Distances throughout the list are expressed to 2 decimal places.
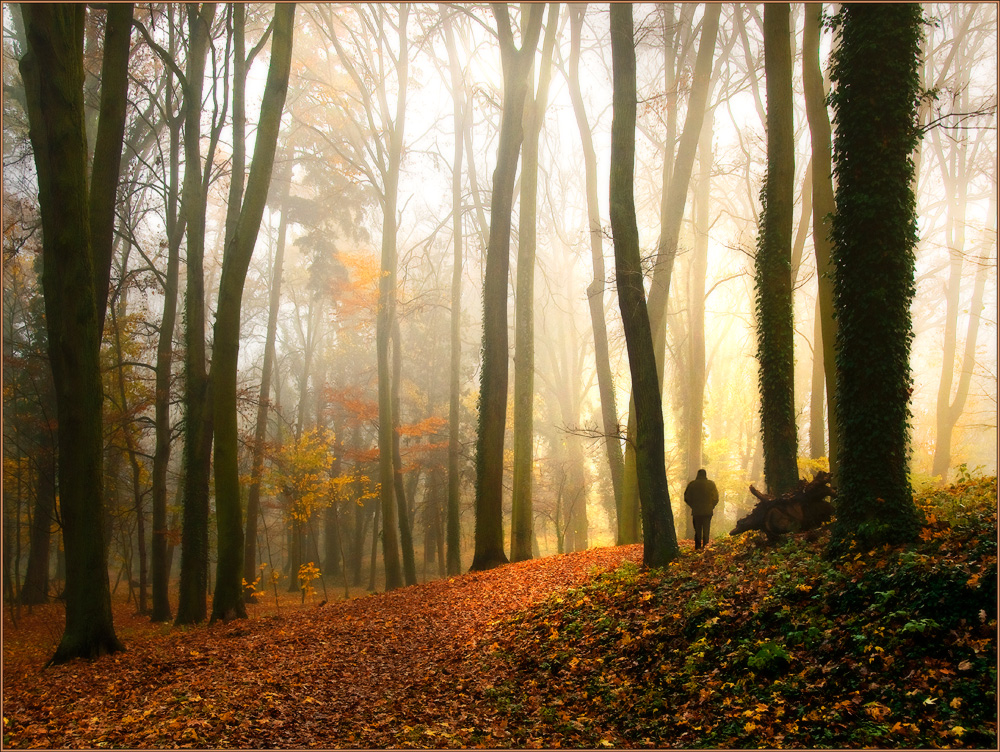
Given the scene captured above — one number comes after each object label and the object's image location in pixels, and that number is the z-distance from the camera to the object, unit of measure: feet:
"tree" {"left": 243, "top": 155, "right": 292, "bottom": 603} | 59.41
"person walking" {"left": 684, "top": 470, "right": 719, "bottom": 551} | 33.04
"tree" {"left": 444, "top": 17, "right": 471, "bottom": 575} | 62.03
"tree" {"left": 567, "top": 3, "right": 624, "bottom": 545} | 54.49
